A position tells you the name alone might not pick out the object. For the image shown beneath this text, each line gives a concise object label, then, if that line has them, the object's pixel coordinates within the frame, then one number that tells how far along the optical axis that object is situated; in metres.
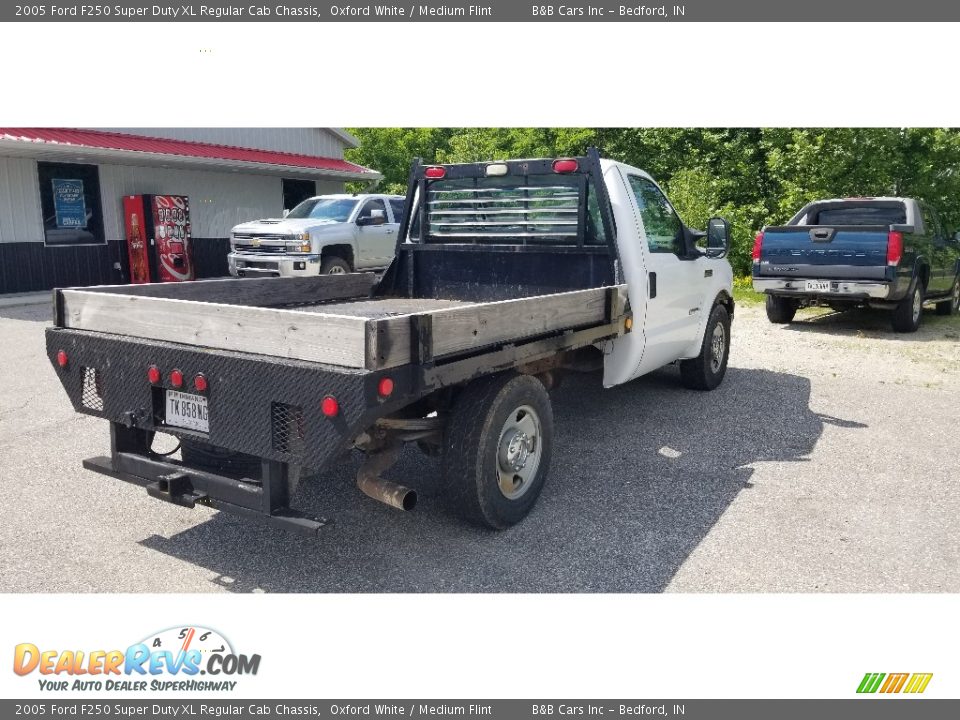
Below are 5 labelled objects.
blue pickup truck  10.60
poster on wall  16.48
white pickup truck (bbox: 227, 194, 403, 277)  13.79
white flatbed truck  3.40
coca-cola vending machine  17.65
